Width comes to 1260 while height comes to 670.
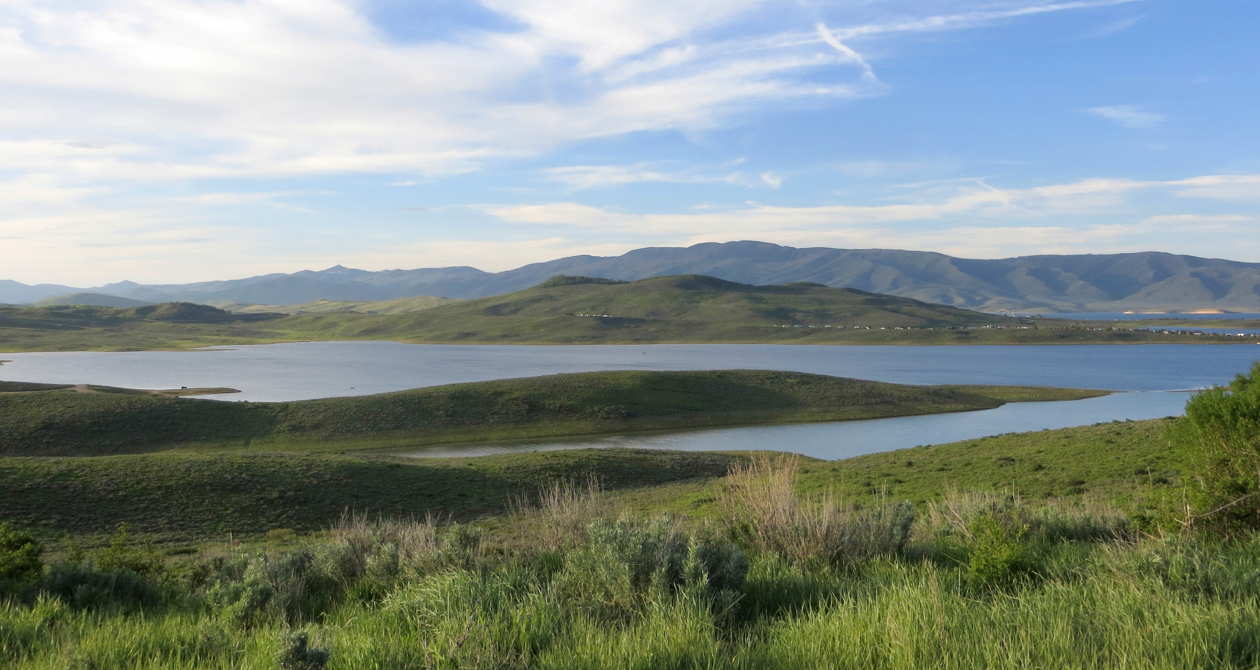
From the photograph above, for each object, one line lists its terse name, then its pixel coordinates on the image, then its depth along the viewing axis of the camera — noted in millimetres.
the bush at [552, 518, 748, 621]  6102
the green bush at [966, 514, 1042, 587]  6707
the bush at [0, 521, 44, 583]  7852
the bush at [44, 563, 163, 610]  7704
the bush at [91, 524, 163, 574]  9117
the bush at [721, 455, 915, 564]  7852
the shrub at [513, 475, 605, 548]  8820
